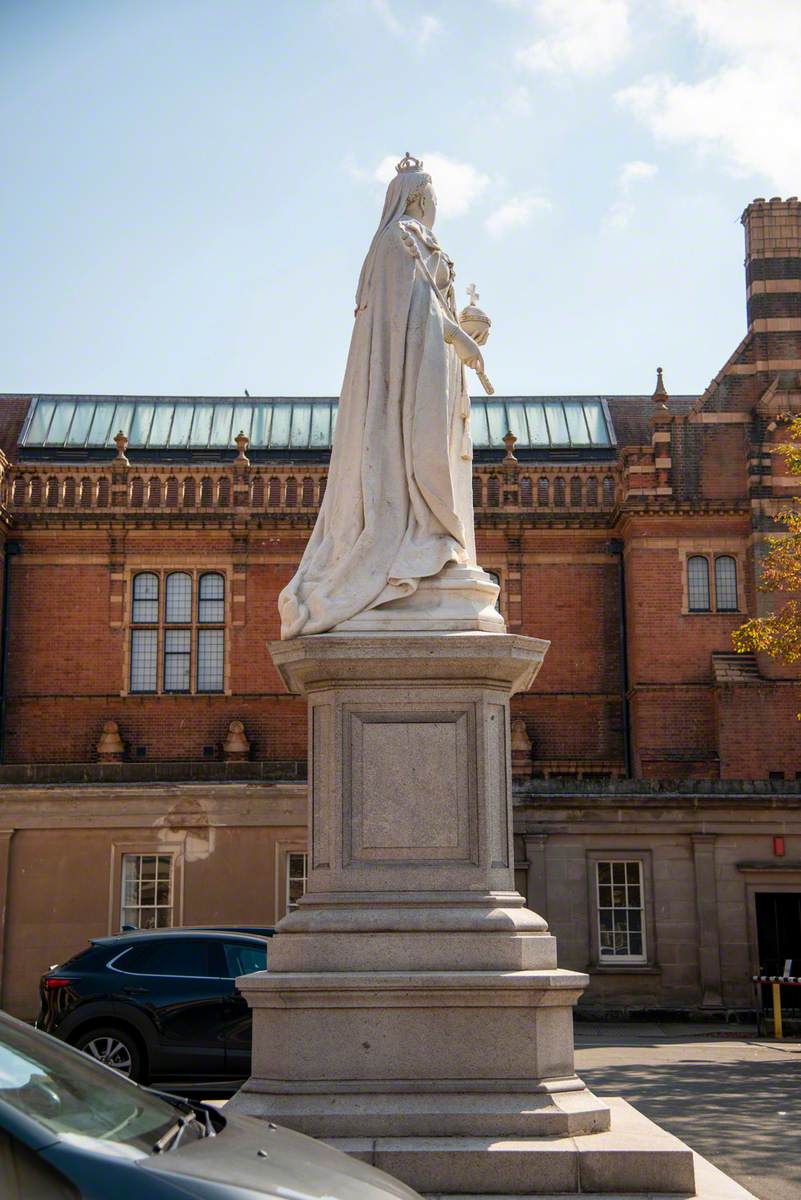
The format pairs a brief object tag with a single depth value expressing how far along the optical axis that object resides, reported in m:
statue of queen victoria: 7.90
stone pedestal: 6.62
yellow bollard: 22.23
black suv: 12.79
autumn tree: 22.97
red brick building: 34.84
